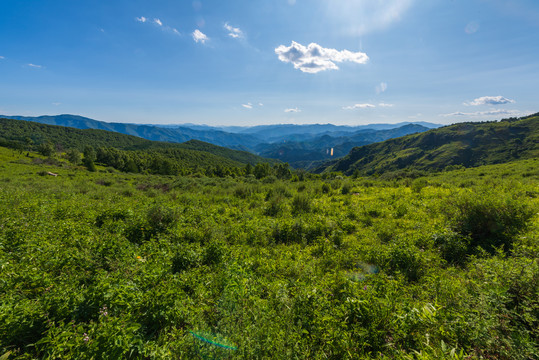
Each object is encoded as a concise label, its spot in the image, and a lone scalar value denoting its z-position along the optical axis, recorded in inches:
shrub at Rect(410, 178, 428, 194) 527.6
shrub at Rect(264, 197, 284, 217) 448.8
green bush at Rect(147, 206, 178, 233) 324.5
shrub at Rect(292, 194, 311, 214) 448.8
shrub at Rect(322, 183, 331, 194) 651.9
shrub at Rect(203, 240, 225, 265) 237.6
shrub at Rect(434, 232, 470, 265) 231.1
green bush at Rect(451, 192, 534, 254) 239.1
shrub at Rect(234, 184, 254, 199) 628.4
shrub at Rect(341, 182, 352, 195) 613.0
